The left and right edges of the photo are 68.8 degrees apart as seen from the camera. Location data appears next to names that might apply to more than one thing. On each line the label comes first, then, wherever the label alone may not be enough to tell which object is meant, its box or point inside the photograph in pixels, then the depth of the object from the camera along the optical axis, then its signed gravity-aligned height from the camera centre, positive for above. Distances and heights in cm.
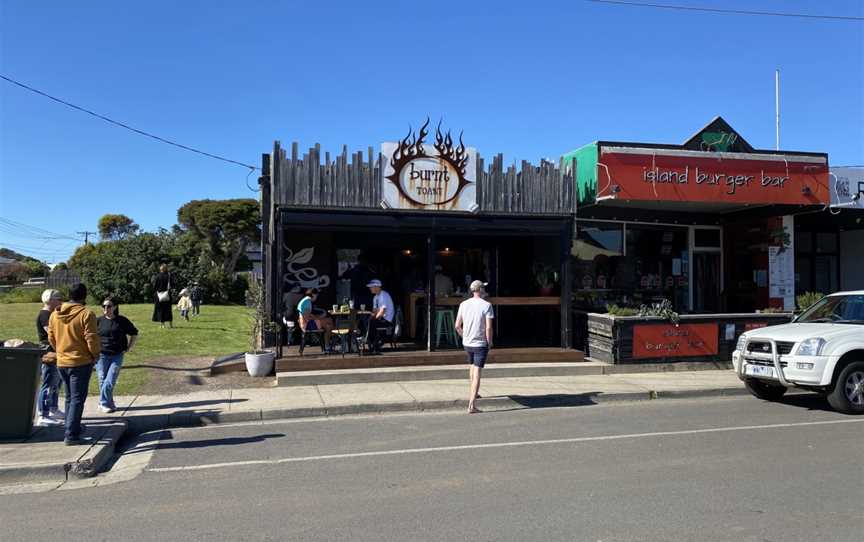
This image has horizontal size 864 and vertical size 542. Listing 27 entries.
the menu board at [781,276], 1537 +29
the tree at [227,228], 4806 +448
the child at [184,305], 2267 -69
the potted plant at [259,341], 1130 -119
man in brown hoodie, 694 -72
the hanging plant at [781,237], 1518 +122
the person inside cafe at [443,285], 1452 +4
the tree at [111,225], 7885 +763
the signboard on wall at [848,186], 1605 +261
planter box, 1265 -101
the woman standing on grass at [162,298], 1748 -34
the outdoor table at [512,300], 1316 -27
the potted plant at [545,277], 1421 +23
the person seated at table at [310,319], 1188 -61
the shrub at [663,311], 1274 -49
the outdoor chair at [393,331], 1262 -92
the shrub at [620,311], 1281 -48
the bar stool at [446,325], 1325 -80
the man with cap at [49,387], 791 -129
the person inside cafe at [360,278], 1476 +20
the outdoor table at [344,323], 1190 -69
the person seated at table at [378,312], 1205 -49
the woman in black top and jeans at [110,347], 871 -86
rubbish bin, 698 -113
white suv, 849 -96
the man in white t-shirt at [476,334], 891 -67
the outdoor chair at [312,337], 1184 -102
